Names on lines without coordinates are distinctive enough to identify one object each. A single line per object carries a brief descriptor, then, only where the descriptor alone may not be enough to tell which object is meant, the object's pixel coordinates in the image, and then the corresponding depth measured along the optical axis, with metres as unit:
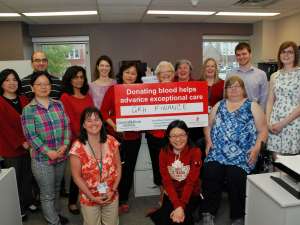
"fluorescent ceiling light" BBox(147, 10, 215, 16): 5.41
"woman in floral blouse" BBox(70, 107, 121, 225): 2.18
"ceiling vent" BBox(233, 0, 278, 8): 4.76
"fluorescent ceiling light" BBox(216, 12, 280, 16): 5.73
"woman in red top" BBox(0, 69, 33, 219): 2.55
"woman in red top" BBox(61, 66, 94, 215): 2.69
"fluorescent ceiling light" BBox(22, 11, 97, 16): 5.24
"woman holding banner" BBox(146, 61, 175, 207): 2.76
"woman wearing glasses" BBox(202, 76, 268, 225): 2.52
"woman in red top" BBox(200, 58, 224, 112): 3.04
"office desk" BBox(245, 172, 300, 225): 1.59
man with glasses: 3.04
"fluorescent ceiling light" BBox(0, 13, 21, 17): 5.20
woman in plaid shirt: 2.30
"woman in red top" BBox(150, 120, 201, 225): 2.32
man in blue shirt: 3.10
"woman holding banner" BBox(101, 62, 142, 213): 2.77
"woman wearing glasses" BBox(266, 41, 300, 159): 2.65
